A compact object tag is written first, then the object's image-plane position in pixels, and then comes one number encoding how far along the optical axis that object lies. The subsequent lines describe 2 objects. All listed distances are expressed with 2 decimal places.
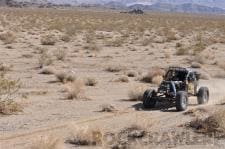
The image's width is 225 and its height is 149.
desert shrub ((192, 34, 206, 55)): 40.88
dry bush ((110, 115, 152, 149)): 12.67
